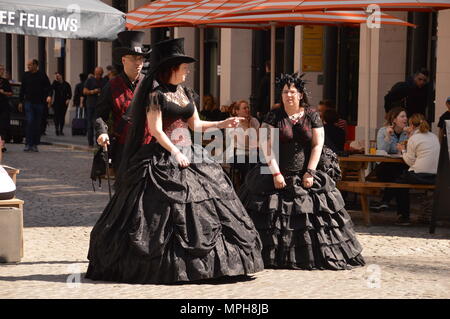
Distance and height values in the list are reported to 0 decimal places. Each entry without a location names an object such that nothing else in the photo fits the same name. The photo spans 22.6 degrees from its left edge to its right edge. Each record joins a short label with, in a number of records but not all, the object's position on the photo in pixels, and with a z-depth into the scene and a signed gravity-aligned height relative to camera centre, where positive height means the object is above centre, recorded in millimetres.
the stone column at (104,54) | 35031 +985
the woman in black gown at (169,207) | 8289 -906
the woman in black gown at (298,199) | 9305 -937
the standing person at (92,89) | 24891 -77
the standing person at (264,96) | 21641 -162
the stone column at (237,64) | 25469 +528
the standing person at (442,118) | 14984 -376
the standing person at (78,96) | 30781 -297
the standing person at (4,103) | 22594 -375
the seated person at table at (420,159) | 12406 -771
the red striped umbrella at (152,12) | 17125 +1180
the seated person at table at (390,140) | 13578 -631
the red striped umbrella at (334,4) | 11984 +912
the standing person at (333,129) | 14000 -506
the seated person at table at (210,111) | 17438 -378
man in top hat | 9297 -48
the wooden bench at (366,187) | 12375 -1088
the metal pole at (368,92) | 13992 -40
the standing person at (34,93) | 22984 -173
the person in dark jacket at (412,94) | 17016 -71
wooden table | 12484 -999
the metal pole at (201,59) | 19047 +477
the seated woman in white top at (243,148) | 14055 -763
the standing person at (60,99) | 31078 -388
